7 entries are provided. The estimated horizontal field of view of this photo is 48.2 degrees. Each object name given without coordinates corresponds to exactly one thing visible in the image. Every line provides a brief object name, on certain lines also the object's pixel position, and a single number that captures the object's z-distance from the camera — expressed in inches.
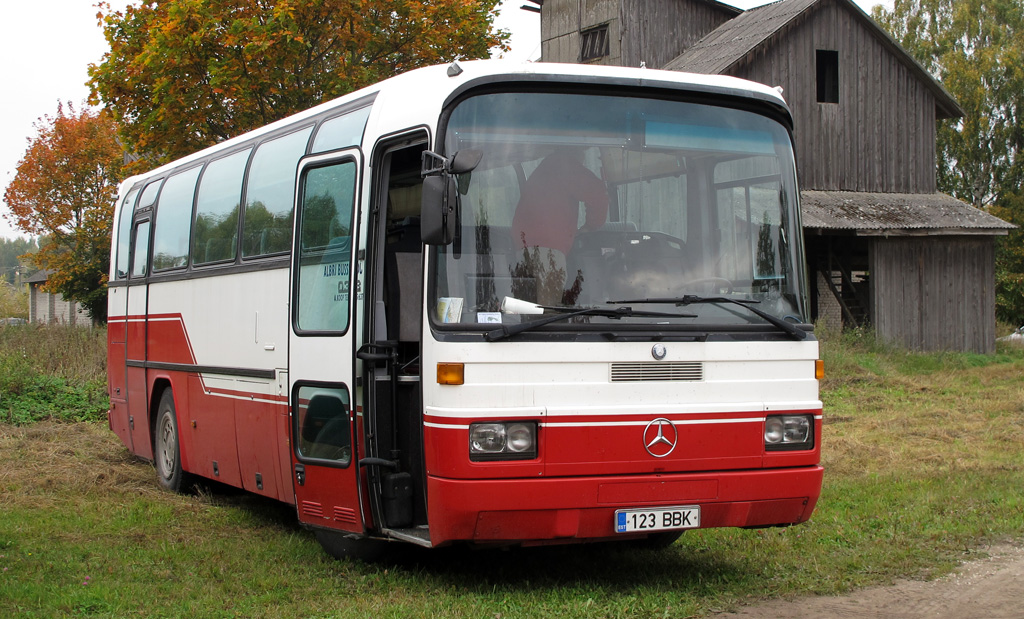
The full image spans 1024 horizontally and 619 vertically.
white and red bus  247.6
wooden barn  1099.9
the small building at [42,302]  2837.4
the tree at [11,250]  6476.4
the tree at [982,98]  2046.0
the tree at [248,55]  724.0
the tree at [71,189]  1750.7
